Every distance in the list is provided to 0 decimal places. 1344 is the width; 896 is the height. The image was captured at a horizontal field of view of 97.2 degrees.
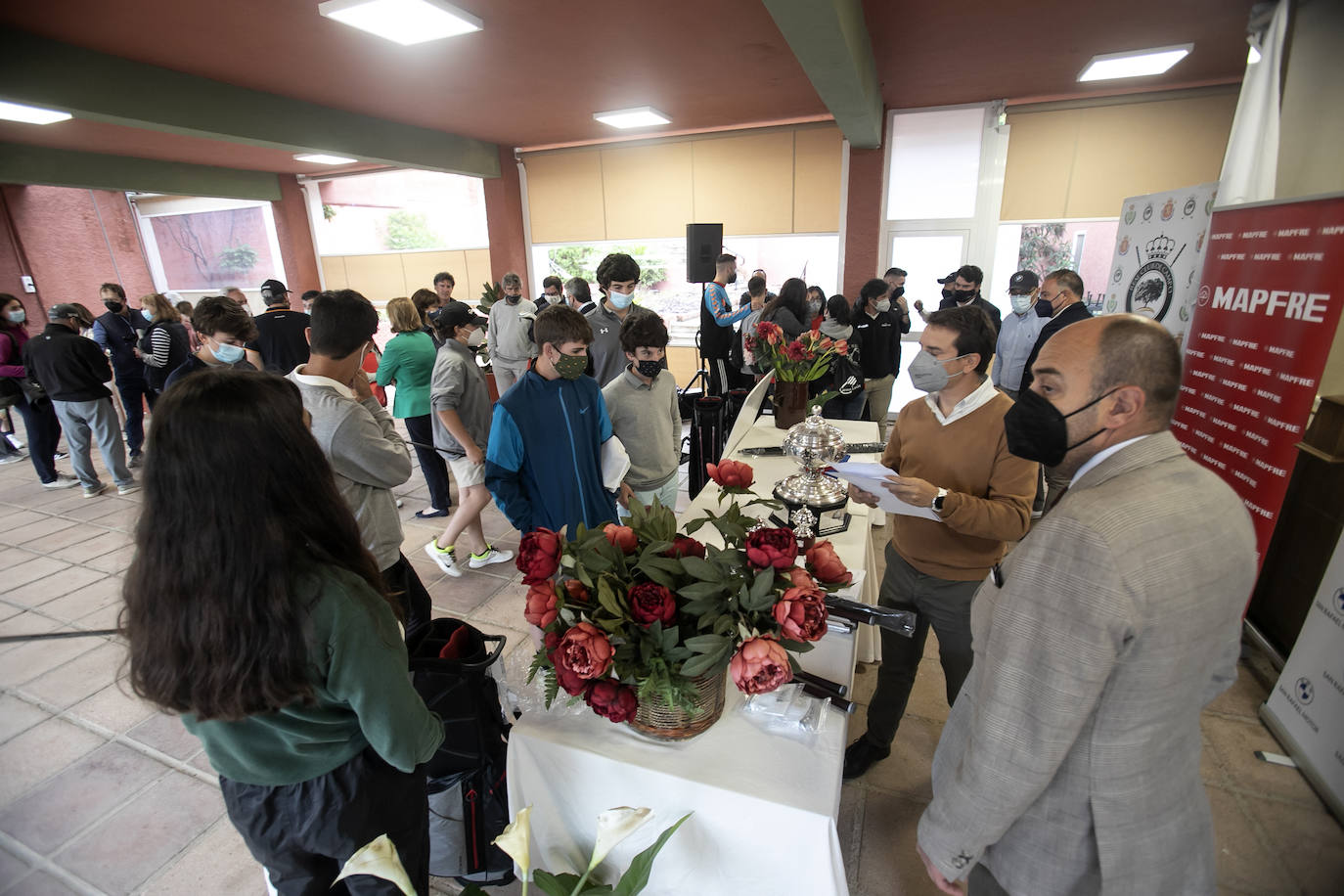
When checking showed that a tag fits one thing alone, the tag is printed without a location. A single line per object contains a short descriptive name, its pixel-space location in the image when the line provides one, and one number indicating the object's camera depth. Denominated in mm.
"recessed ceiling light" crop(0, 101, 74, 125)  4859
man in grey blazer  843
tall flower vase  3074
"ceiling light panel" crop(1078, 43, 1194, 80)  4359
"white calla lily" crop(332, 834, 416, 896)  667
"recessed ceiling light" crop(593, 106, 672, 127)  5912
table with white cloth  1068
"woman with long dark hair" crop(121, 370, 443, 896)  881
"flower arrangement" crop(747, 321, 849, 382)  2928
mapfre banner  2125
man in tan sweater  1606
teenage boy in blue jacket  2115
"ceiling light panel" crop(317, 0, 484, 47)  3191
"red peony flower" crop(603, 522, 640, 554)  1145
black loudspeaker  5062
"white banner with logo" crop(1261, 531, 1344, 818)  1996
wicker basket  1145
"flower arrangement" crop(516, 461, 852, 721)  996
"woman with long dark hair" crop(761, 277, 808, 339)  4707
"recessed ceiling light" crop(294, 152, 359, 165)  6984
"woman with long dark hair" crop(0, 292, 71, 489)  4859
